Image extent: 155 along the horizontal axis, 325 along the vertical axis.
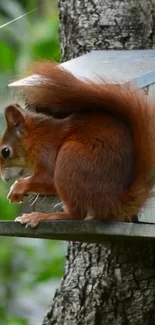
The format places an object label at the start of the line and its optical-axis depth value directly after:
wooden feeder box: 5.28
